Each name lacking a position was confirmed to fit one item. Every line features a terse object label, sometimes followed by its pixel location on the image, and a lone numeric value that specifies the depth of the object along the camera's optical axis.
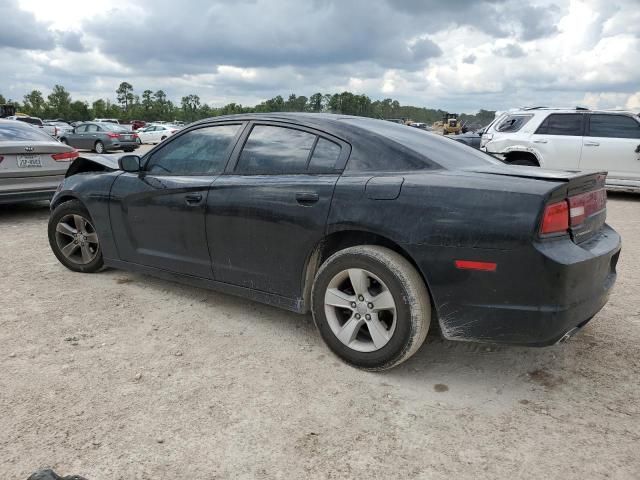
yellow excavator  48.19
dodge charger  2.54
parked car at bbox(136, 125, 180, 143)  33.88
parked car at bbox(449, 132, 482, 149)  15.95
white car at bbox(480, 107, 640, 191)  9.52
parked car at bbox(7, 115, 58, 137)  30.17
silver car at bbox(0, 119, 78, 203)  7.05
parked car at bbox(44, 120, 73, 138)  27.65
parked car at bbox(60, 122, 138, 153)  23.64
